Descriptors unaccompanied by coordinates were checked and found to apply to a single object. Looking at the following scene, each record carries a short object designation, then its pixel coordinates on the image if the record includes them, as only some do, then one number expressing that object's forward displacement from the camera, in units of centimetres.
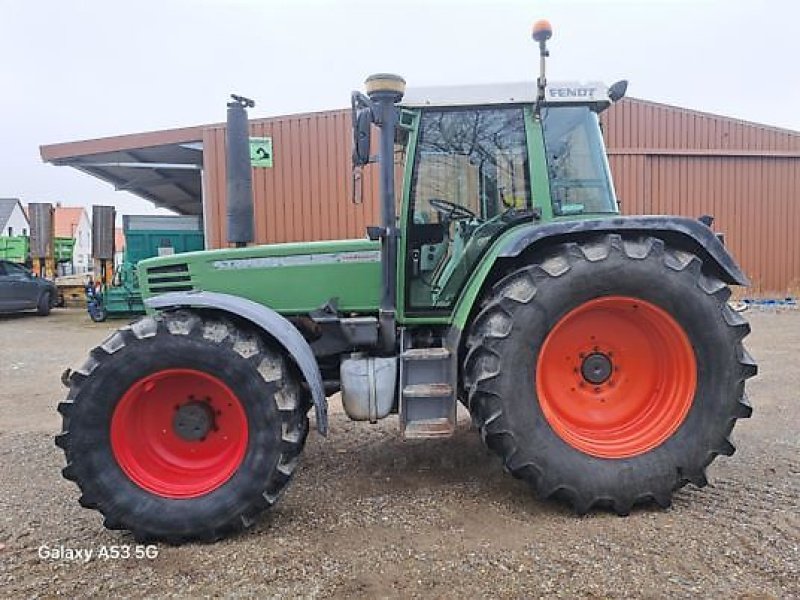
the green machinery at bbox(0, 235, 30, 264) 1931
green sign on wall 1383
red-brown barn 1398
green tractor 334
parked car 1590
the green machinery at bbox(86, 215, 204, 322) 1510
